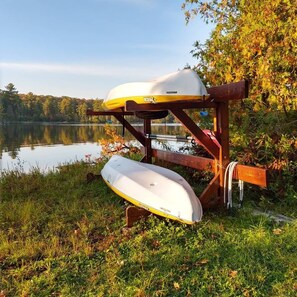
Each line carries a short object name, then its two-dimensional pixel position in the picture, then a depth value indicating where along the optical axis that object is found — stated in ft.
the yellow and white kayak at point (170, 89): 11.41
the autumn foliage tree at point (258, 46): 12.69
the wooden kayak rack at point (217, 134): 11.14
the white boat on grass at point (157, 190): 10.73
